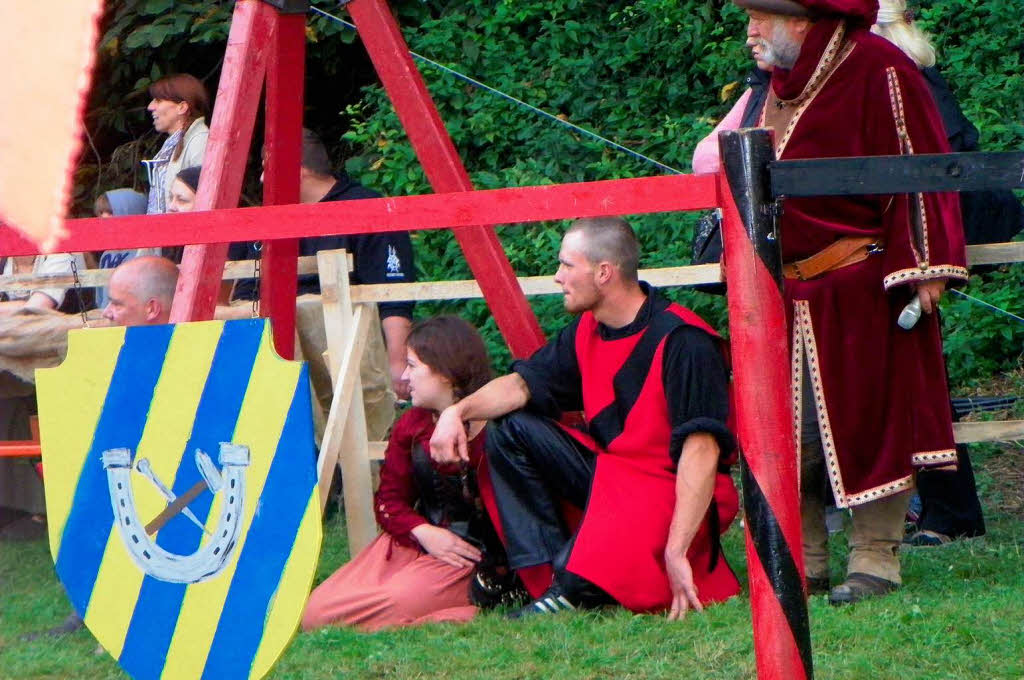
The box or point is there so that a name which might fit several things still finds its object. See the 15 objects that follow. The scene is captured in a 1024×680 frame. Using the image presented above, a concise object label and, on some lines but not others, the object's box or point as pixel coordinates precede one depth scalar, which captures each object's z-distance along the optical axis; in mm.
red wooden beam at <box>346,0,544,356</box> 8844
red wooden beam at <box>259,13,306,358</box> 8859
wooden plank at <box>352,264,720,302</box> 9828
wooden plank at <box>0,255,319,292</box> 10180
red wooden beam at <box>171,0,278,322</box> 7340
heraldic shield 5426
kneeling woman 8531
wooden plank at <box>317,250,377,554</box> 9719
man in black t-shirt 11055
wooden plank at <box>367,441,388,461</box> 9898
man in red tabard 7969
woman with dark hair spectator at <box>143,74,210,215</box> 12383
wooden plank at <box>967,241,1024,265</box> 8492
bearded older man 7637
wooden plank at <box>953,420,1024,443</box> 8570
